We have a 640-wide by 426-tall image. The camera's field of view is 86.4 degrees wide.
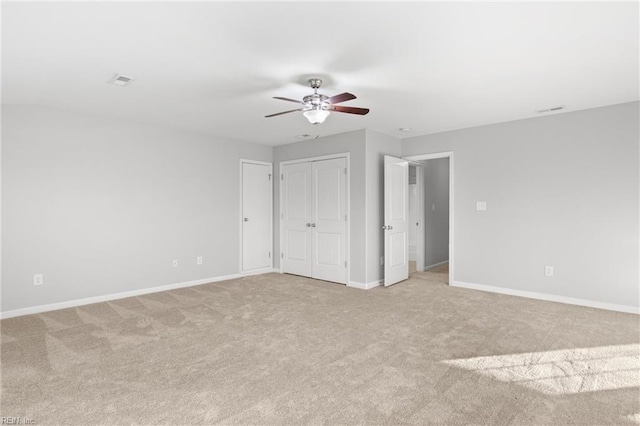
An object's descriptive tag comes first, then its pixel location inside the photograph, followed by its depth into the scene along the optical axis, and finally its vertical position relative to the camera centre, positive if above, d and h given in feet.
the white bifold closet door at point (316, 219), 18.12 -0.70
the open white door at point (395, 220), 17.37 -0.73
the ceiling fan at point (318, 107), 10.32 +3.11
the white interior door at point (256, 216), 20.16 -0.50
